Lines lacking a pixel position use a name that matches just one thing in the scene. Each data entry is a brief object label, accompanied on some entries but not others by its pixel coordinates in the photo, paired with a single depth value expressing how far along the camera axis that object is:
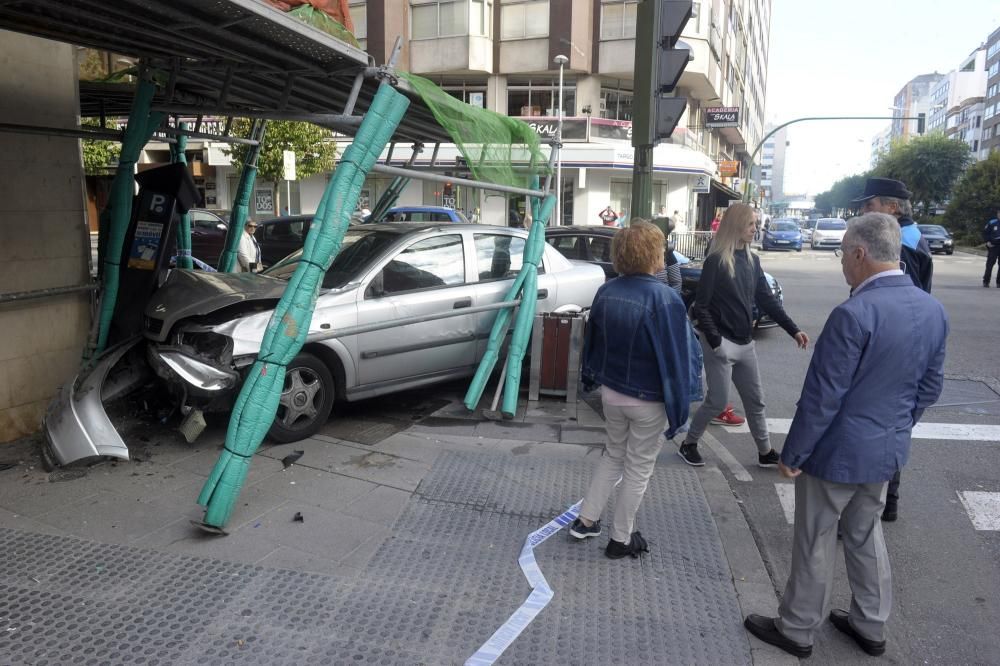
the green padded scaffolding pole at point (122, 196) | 5.52
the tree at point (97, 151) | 24.02
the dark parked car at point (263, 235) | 16.08
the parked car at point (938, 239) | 31.00
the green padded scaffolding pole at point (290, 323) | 3.87
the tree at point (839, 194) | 80.39
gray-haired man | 2.76
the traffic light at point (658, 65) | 6.14
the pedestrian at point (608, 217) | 24.34
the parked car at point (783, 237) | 34.00
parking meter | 5.68
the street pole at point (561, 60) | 26.03
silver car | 5.05
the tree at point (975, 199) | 38.09
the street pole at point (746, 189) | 38.45
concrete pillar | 5.06
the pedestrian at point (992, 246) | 16.61
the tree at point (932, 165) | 48.31
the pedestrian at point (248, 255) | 10.17
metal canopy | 3.82
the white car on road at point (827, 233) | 35.41
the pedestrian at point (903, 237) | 4.29
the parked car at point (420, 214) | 17.73
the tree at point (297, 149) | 24.28
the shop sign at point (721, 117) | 28.52
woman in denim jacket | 3.49
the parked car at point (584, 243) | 10.91
